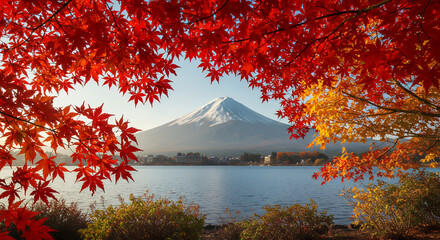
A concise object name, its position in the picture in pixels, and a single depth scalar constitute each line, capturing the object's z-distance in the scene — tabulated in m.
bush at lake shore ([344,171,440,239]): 7.17
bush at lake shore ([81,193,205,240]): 5.42
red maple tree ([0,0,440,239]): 2.16
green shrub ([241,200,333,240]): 6.44
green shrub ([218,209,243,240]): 7.71
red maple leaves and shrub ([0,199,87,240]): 7.29
